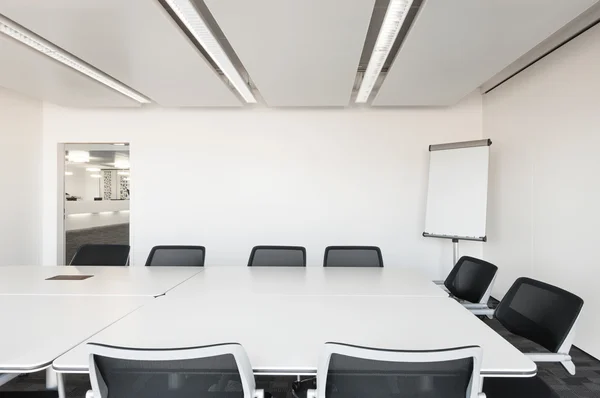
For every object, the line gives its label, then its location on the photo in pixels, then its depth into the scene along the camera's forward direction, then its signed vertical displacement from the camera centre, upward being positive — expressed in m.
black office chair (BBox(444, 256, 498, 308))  2.59 -0.71
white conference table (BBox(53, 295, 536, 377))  1.38 -0.69
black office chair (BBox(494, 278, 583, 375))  1.71 -0.67
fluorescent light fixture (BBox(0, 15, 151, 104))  2.86 +1.25
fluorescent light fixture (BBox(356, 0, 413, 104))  2.57 +1.36
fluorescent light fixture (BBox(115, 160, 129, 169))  11.15 +0.71
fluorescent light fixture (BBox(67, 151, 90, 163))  9.35 +0.76
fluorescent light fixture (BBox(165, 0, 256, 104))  2.52 +1.30
